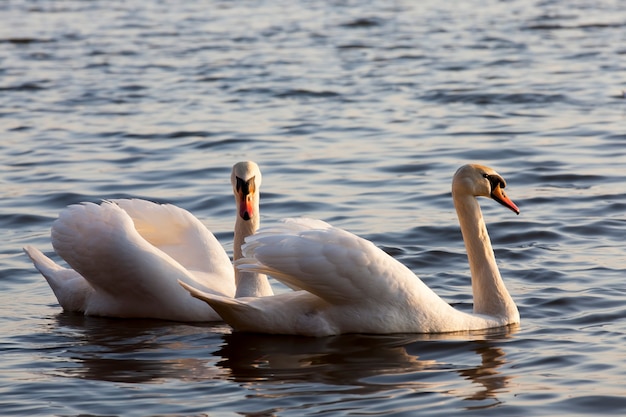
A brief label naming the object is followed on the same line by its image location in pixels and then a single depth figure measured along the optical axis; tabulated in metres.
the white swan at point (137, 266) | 18.37
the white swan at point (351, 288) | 16.45
